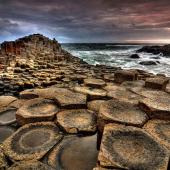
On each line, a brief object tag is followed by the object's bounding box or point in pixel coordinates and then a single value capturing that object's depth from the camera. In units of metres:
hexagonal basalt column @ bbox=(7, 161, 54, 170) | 1.10
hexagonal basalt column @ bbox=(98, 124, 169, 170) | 1.09
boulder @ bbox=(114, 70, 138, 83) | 3.04
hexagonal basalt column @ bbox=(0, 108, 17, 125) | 1.82
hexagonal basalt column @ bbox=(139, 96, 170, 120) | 1.64
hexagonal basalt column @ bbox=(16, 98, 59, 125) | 1.69
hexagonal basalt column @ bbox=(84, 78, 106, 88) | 2.69
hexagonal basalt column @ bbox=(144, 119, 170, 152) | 1.35
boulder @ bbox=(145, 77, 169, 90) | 2.46
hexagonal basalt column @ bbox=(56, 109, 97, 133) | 1.57
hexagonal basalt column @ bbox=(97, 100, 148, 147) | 1.49
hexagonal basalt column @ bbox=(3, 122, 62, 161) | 1.28
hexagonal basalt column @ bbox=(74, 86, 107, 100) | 2.23
